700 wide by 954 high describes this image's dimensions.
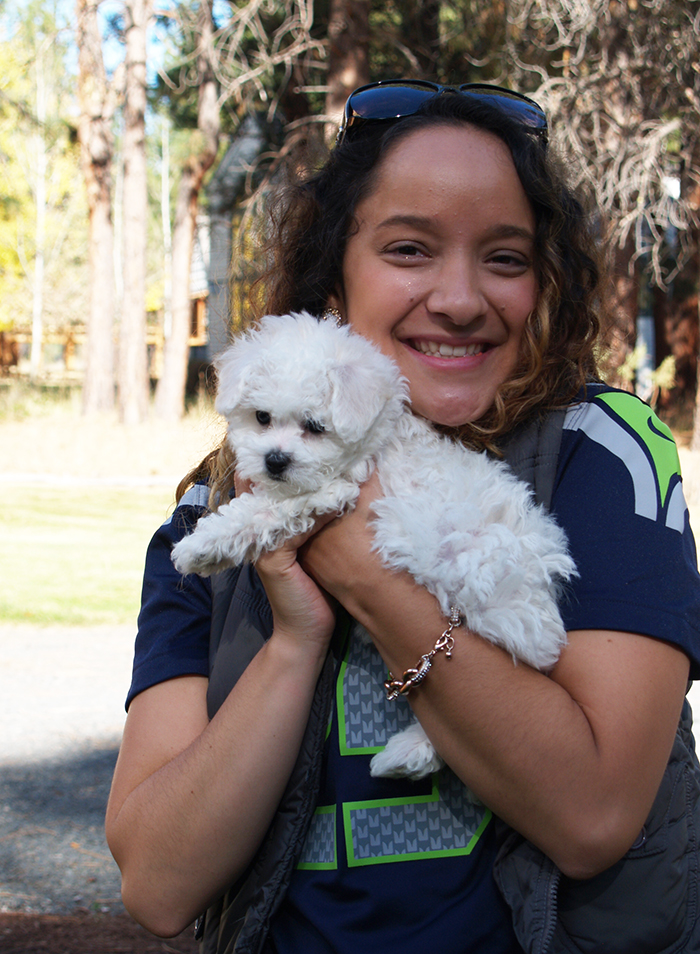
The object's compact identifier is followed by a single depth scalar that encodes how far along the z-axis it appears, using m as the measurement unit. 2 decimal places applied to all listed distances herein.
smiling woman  1.17
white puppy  1.25
